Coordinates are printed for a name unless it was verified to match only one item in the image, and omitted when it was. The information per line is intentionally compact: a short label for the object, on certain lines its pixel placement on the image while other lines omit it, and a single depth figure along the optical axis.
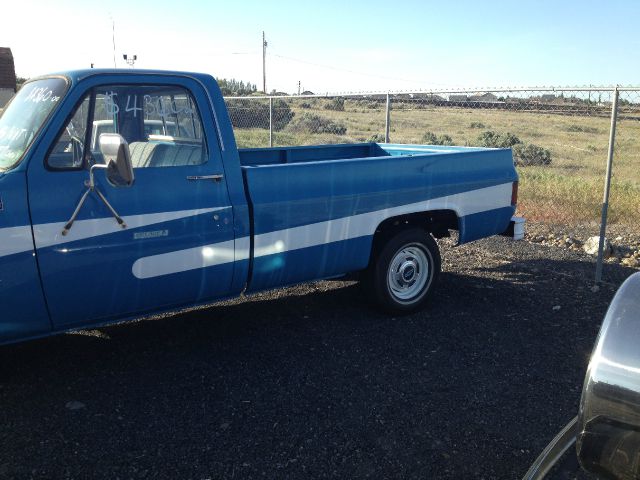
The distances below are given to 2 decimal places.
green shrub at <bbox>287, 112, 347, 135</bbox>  19.20
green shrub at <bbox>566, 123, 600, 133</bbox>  23.49
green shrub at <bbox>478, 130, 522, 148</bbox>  16.89
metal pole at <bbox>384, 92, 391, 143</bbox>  8.80
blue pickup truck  3.43
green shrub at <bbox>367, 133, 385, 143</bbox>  17.48
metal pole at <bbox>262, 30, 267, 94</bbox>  44.66
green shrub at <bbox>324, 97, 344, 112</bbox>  24.55
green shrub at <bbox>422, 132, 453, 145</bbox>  16.97
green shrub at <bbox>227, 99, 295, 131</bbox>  16.75
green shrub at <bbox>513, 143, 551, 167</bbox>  16.26
